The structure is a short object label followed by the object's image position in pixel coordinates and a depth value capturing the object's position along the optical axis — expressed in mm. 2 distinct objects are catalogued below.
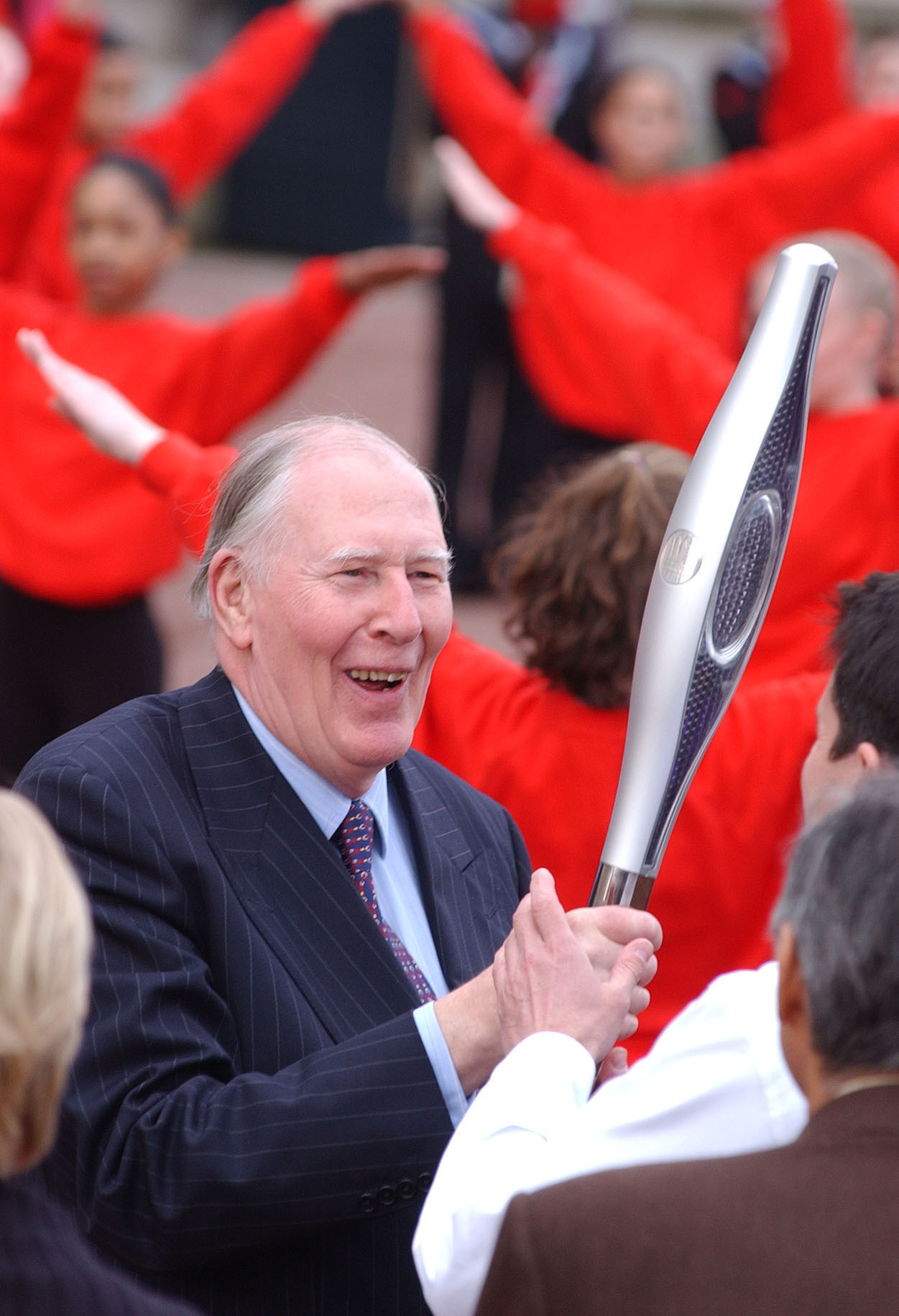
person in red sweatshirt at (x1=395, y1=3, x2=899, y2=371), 10359
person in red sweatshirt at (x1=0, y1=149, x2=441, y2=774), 7844
